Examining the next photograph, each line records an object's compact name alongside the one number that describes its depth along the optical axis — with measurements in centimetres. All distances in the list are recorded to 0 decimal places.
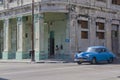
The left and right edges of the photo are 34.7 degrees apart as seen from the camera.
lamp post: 2156
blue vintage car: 1740
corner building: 2281
